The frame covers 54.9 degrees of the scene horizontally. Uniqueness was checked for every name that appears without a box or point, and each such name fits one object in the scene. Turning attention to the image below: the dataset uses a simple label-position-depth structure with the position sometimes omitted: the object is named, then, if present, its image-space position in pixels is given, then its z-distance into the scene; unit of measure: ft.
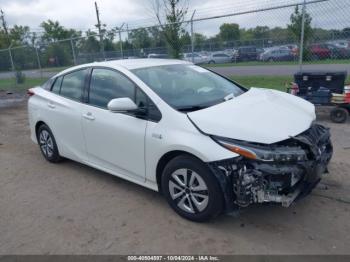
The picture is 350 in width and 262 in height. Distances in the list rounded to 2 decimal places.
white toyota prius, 9.80
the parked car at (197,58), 37.32
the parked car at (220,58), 43.27
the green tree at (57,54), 58.99
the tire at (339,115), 21.92
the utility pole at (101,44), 42.24
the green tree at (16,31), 178.29
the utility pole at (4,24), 180.14
